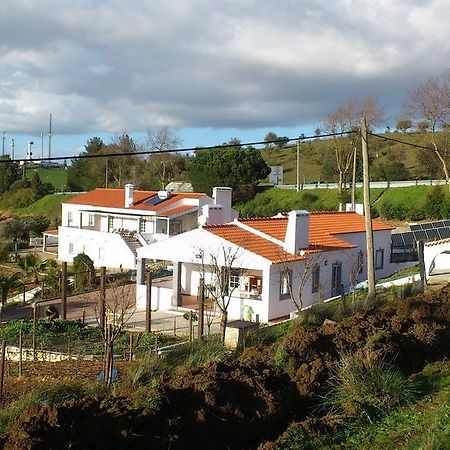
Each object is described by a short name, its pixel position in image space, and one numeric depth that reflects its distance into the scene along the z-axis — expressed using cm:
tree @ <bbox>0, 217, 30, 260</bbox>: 5553
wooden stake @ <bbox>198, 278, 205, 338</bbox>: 1679
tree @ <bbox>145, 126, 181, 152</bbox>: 7831
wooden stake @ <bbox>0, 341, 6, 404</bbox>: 1136
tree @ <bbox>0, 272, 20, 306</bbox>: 2586
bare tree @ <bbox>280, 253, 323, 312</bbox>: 2319
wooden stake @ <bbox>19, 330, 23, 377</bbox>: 1456
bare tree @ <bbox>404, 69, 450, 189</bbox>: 4425
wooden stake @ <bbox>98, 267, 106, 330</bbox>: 1714
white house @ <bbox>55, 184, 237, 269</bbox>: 4088
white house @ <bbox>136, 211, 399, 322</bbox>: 2305
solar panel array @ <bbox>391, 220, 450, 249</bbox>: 3338
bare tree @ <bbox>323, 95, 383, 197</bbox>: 5470
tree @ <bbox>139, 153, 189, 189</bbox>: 7606
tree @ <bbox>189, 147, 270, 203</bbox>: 6353
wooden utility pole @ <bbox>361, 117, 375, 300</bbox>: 1891
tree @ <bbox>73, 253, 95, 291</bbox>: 3095
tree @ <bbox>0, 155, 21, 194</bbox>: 8612
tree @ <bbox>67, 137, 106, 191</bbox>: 8081
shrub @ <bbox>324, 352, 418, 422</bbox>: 809
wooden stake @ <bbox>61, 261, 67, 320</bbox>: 2189
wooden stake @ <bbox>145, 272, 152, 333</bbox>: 1944
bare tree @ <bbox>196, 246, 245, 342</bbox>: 2258
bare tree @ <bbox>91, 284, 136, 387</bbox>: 1114
